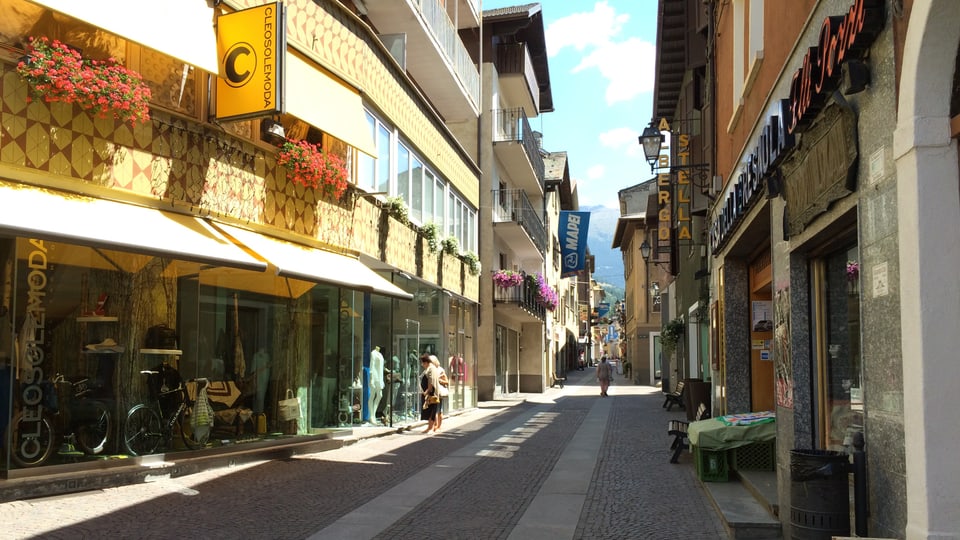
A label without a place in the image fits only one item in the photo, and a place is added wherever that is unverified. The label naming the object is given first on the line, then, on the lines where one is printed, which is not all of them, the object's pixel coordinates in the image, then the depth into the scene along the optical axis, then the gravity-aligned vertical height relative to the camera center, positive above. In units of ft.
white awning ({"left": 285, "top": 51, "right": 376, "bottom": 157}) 39.60 +11.03
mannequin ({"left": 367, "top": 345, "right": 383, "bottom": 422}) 55.42 -2.97
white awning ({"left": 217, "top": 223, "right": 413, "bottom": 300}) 36.99 +3.32
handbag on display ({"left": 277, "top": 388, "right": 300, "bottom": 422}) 45.03 -3.77
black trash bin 18.12 -3.38
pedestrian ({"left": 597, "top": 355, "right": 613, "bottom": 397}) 105.60 -4.86
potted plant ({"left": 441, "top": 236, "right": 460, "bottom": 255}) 73.77 +7.49
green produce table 33.17 -3.86
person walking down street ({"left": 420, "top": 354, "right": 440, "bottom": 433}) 55.93 -3.85
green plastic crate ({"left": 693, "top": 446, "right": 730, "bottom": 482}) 33.76 -5.05
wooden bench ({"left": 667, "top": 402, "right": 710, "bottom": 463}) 41.09 -4.73
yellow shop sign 34.99 +10.96
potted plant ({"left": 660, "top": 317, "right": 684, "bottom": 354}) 92.02 -0.07
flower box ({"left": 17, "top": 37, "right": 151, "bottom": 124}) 27.04 +8.10
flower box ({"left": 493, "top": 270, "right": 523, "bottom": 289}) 99.40 +6.22
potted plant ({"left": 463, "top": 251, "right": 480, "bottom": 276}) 83.46 +6.97
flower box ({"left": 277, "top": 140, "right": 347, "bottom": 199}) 41.78 +8.20
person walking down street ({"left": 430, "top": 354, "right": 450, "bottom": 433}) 56.80 -3.43
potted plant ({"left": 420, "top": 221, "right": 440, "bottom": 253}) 66.49 +7.61
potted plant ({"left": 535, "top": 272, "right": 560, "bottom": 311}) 123.44 +5.60
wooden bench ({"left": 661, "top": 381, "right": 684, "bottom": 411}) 76.39 -5.58
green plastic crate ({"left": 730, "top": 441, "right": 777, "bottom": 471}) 33.17 -4.68
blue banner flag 140.87 +15.12
